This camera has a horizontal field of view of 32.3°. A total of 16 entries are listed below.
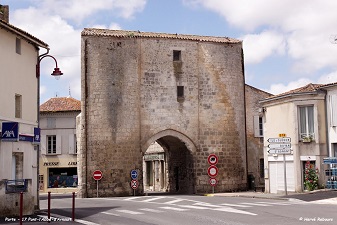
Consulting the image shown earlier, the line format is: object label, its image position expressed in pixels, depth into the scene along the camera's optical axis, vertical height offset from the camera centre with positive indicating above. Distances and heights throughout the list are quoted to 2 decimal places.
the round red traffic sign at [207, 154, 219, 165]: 28.97 -0.05
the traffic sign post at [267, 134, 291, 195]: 24.77 +0.52
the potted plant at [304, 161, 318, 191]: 25.66 -0.90
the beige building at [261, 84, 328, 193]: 26.05 +1.16
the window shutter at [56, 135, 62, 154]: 44.03 +1.20
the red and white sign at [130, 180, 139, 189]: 31.14 -1.29
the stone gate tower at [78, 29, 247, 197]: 31.09 +3.00
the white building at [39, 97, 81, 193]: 43.97 +1.21
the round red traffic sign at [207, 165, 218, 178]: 29.20 -0.61
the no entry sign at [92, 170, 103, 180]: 30.44 -0.76
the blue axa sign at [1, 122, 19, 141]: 17.36 +0.91
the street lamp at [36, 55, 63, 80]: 19.55 +2.98
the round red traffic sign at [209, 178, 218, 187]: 30.22 -1.20
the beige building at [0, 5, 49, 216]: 17.34 +1.45
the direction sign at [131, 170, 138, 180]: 31.28 -0.76
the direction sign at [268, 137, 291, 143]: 24.83 +0.78
